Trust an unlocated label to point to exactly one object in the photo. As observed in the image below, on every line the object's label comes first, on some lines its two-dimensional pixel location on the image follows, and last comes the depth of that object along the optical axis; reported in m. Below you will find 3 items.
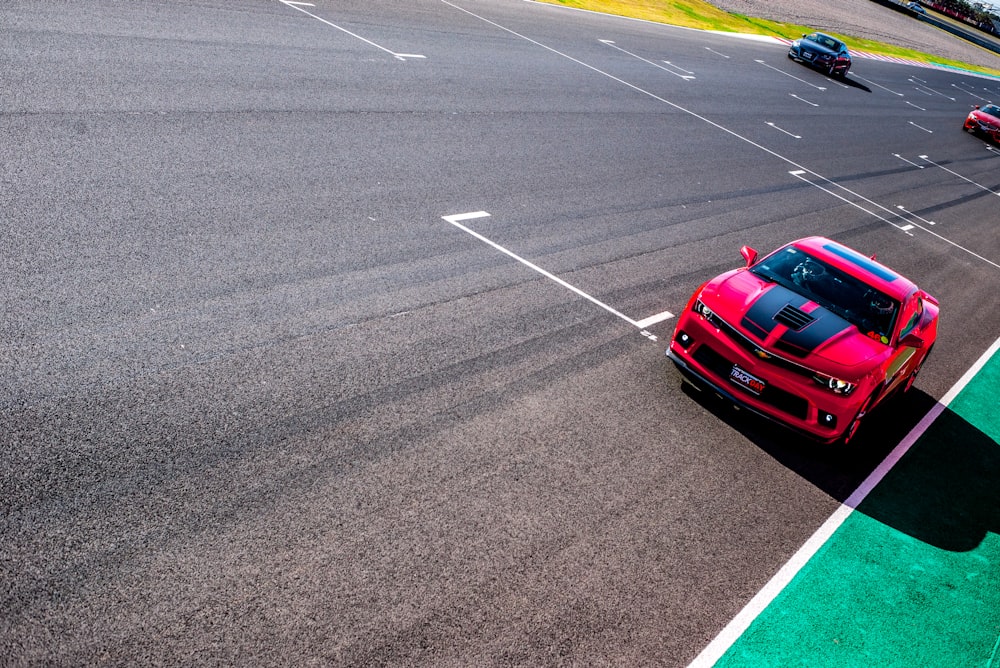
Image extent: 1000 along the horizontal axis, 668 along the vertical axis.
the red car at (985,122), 33.97
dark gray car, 35.09
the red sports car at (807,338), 7.77
